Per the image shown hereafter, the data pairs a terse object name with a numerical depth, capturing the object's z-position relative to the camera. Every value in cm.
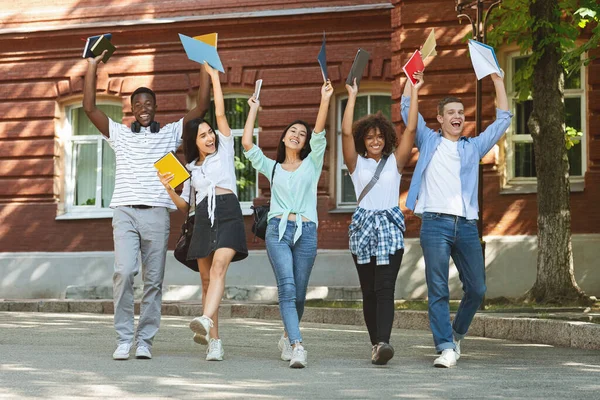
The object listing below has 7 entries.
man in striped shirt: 1289
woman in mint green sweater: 1236
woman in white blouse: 1258
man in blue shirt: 1237
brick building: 2577
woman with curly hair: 1236
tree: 2176
